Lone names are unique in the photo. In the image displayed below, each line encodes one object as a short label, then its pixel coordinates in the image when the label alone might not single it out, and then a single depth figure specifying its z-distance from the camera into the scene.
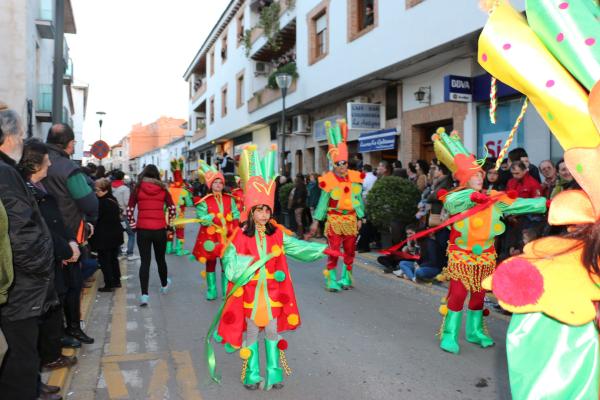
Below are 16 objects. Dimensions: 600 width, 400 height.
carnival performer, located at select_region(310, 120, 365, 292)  7.53
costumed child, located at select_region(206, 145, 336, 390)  3.97
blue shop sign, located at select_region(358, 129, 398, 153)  14.36
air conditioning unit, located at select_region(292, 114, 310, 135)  20.23
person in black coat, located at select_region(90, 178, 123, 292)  7.40
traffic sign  14.31
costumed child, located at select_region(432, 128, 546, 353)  4.80
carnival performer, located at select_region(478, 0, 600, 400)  1.67
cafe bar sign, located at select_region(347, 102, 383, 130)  14.95
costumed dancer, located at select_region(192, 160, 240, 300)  7.04
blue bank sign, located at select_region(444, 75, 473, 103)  11.12
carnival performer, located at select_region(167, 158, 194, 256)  11.31
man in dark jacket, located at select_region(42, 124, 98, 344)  4.71
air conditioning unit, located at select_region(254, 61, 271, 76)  24.88
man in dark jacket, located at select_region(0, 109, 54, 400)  2.96
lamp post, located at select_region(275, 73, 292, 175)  15.01
